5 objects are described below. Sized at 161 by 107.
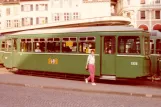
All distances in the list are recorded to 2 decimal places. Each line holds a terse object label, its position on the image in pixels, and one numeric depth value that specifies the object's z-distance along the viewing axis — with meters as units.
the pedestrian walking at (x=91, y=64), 18.59
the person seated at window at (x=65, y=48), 21.69
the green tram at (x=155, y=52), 22.16
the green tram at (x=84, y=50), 19.09
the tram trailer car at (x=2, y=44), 31.02
